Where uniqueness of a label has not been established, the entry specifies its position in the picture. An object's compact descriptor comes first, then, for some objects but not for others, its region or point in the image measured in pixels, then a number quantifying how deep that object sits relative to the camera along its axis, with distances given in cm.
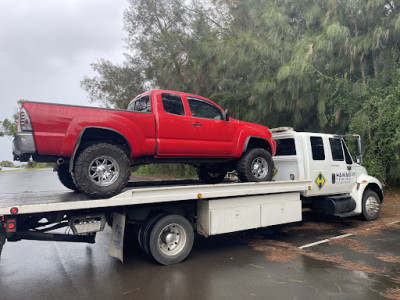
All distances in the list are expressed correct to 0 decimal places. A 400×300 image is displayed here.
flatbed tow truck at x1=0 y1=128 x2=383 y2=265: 409
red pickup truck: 416
